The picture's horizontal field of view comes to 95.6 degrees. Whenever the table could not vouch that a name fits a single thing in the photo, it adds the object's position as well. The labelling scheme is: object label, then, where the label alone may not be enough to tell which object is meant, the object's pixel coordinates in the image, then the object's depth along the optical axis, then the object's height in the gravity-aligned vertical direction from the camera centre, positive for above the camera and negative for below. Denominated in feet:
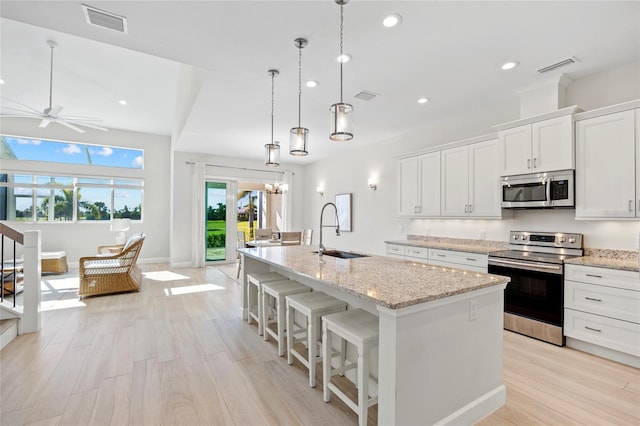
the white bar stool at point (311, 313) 7.20 -2.56
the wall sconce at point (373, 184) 19.19 +2.04
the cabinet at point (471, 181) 12.07 +1.49
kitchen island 4.88 -2.31
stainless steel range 9.37 -2.22
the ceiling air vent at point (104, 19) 6.95 +4.86
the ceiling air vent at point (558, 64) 9.16 +4.90
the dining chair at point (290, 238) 19.36 -1.61
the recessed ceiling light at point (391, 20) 7.14 +4.89
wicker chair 14.76 -3.13
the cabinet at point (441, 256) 11.44 -1.88
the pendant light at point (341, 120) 7.03 +2.30
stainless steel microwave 9.81 +0.91
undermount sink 10.13 -1.42
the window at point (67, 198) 21.02 +1.17
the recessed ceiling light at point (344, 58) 8.89 +4.90
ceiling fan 14.38 +5.02
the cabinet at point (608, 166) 8.58 +1.54
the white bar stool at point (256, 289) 10.33 -3.00
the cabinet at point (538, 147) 9.77 +2.47
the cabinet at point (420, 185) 14.35 +1.55
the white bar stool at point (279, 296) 8.75 -2.59
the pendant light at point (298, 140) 8.64 +2.22
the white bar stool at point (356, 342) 5.52 -2.54
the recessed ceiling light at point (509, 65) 9.30 +4.88
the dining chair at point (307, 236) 22.22 -1.72
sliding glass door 24.64 -0.61
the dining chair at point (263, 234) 22.11 -1.53
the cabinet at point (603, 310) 8.05 -2.77
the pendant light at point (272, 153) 10.37 +2.19
